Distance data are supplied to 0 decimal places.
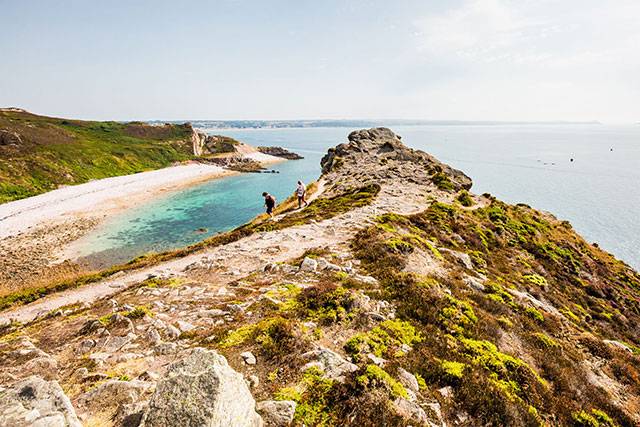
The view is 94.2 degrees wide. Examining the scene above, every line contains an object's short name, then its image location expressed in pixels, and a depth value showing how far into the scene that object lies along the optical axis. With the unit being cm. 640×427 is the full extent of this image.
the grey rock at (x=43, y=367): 761
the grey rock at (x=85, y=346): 877
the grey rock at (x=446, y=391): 770
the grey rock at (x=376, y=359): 829
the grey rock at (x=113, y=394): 635
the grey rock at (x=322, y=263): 1486
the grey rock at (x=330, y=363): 752
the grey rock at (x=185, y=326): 990
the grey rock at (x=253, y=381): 701
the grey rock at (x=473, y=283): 1552
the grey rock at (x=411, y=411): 658
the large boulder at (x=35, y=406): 473
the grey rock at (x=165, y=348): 861
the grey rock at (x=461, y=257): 1912
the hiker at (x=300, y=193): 3461
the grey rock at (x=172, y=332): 941
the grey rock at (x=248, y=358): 775
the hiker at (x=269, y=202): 3085
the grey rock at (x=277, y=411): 589
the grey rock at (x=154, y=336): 915
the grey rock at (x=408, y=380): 765
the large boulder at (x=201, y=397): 473
